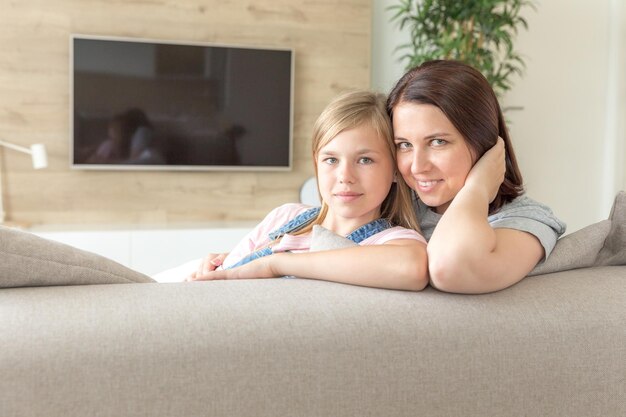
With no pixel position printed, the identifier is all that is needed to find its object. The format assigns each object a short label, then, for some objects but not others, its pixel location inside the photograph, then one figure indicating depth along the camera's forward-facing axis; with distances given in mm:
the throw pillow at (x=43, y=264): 1130
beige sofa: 986
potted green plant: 4566
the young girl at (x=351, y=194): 1438
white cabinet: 4262
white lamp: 4336
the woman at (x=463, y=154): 1383
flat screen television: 4477
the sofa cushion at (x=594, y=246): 1388
